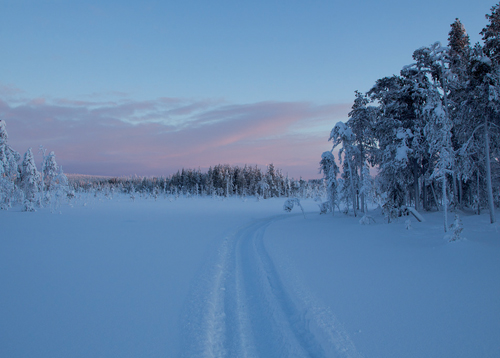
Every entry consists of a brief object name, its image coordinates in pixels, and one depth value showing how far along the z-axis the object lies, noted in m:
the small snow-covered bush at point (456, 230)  11.59
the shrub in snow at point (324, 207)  36.33
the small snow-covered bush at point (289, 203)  32.41
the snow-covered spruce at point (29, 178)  40.56
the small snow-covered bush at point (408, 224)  16.88
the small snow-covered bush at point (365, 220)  22.19
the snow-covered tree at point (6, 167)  34.09
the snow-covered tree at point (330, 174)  33.03
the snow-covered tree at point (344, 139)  27.80
